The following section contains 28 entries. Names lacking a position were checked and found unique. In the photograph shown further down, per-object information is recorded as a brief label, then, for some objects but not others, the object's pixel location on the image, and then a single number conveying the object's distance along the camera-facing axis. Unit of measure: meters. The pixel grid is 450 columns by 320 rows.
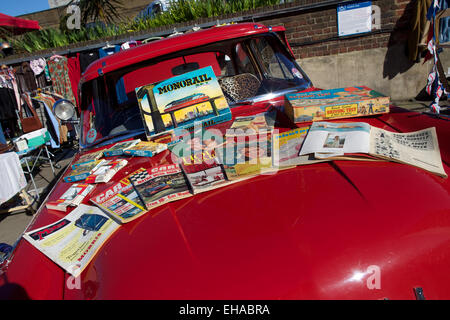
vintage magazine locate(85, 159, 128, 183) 1.62
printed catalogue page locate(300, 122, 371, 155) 1.34
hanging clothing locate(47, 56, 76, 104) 6.92
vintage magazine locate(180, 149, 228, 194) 1.32
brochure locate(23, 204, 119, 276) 1.12
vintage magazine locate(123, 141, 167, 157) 1.73
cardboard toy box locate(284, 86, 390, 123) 1.72
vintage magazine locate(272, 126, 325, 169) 1.34
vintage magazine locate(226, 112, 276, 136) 1.65
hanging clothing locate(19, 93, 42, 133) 5.41
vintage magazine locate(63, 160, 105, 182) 1.71
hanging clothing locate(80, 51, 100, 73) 6.93
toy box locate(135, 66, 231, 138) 1.93
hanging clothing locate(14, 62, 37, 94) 7.20
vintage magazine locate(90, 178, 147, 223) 1.25
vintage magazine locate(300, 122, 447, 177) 1.24
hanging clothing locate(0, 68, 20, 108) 6.86
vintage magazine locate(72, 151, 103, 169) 1.84
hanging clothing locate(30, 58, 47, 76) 7.11
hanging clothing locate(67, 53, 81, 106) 6.98
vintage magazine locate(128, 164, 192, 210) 1.29
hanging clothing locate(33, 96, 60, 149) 5.65
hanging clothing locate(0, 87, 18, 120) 6.68
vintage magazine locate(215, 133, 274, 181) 1.34
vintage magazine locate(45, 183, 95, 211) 1.47
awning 8.33
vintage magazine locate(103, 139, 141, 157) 1.84
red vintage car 0.83
